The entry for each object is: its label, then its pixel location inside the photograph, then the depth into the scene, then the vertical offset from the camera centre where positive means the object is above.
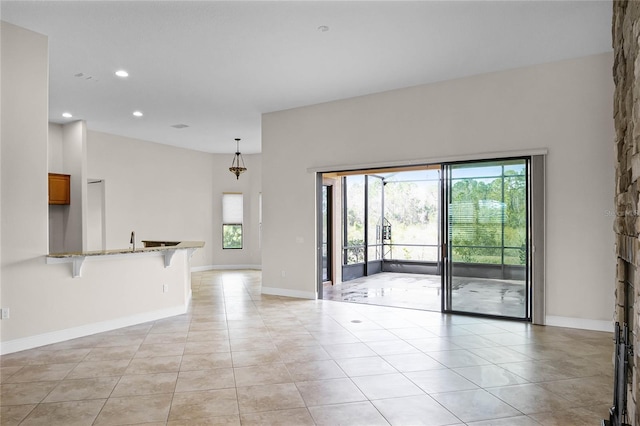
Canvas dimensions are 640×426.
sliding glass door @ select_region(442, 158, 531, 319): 5.63 -0.29
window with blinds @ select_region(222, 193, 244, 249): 12.08 -0.05
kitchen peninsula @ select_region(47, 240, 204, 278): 4.73 -0.42
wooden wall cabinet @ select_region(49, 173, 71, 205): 8.12 +0.60
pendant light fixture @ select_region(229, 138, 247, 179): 9.69 +1.56
